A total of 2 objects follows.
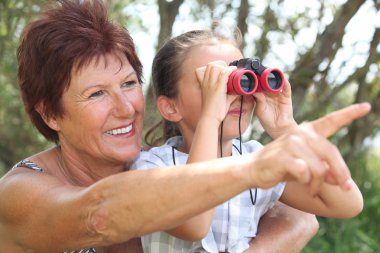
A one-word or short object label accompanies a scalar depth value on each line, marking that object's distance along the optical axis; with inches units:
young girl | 84.7
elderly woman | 72.9
